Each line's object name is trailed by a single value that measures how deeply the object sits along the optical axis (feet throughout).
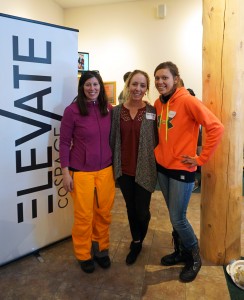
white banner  5.99
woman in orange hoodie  5.24
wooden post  5.87
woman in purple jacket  5.86
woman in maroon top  5.86
